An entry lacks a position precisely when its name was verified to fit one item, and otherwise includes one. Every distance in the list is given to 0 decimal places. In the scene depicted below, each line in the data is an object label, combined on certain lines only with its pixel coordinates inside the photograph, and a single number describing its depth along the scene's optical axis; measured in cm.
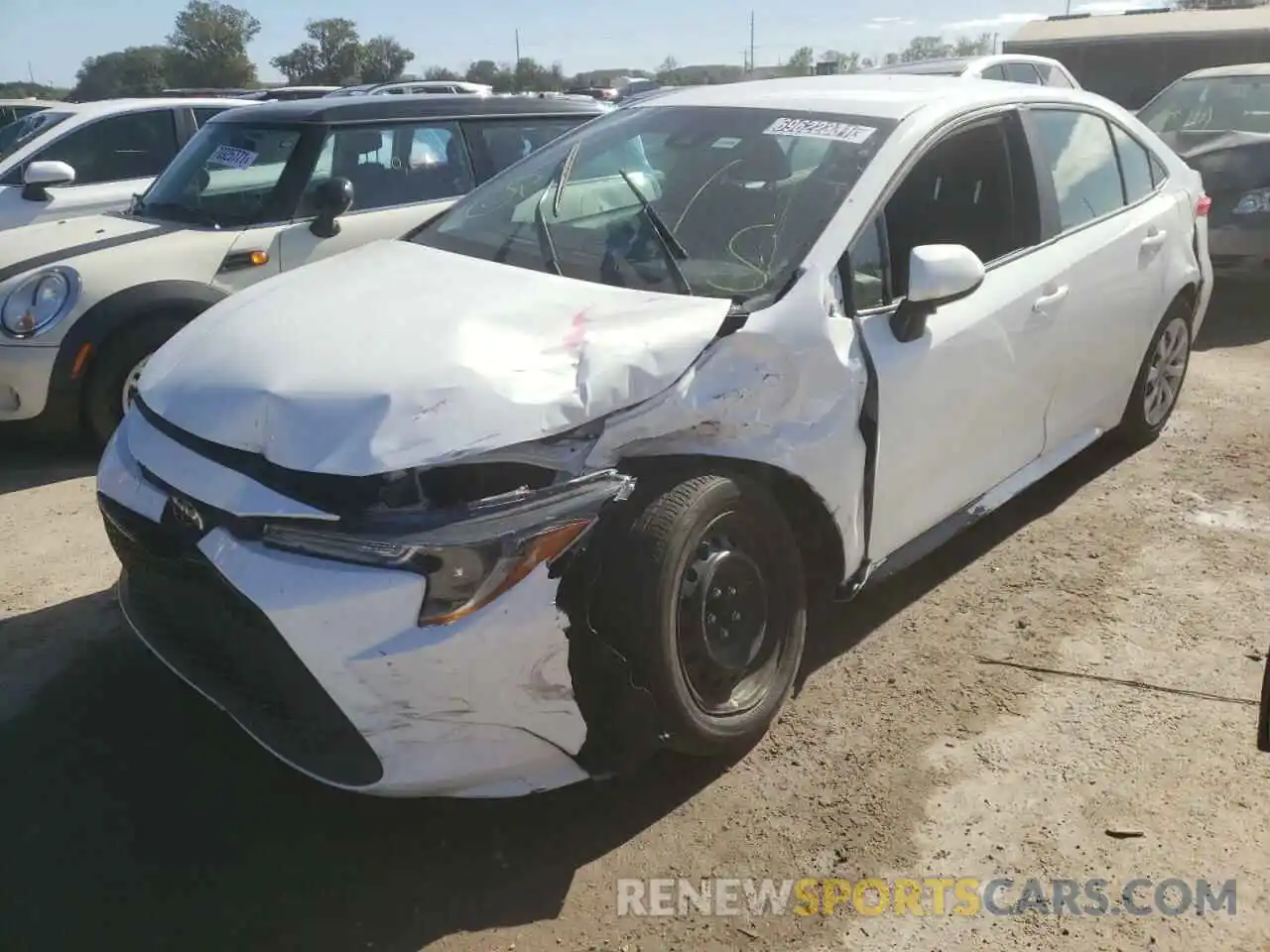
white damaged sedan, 236
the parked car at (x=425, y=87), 1639
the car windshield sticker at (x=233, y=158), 575
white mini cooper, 497
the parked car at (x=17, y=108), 1266
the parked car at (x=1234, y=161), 759
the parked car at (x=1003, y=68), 1004
